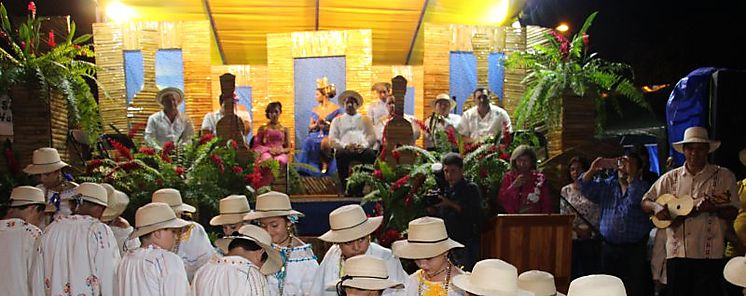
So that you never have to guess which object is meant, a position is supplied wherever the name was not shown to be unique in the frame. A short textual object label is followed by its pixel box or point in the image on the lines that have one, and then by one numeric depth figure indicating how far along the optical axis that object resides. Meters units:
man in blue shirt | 6.01
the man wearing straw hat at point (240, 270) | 3.54
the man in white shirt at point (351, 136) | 9.20
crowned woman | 10.78
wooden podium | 5.66
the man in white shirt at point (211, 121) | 11.28
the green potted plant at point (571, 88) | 7.57
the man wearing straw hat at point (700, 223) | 5.30
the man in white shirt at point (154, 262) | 3.76
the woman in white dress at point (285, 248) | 4.26
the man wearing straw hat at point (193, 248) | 4.97
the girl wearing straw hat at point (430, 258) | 3.54
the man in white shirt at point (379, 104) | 11.84
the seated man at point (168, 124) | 9.77
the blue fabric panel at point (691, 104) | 8.09
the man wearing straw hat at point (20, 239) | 4.93
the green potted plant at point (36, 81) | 7.52
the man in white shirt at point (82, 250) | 4.52
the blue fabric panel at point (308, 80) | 12.41
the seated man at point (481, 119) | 9.41
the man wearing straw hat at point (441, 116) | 8.99
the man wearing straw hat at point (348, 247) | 3.89
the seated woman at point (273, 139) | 8.75
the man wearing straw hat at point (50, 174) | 6.00
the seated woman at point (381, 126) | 10.05
